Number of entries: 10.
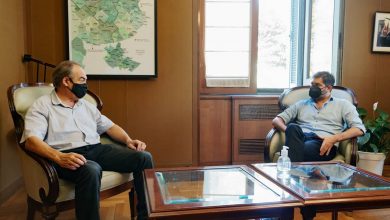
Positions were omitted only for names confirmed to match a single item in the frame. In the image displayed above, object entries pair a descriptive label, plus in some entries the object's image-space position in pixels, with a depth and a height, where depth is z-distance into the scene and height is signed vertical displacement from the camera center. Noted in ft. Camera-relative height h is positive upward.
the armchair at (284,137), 7.70 -1.35
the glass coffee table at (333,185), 4.63 -1.60
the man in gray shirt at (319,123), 7.77 -1.01
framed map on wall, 9.91 +1.33
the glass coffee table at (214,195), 4.21 -1.61
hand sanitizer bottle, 6.02 -1.49
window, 11.50 +1.46
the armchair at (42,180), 5.48 -1.73
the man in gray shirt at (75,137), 5.56 -1.06
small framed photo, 11.64 +1.75
